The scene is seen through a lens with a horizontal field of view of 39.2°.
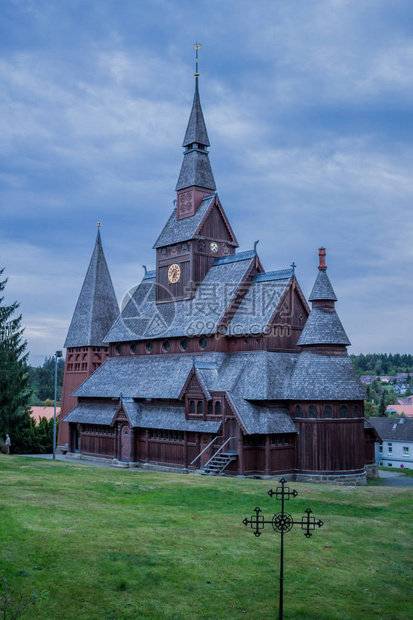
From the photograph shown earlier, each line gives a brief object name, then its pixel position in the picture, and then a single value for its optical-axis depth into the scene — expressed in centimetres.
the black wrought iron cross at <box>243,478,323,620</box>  1122
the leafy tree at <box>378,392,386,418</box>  9419
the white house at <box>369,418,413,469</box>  7406
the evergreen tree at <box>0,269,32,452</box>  5144
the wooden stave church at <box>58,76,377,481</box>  3525
